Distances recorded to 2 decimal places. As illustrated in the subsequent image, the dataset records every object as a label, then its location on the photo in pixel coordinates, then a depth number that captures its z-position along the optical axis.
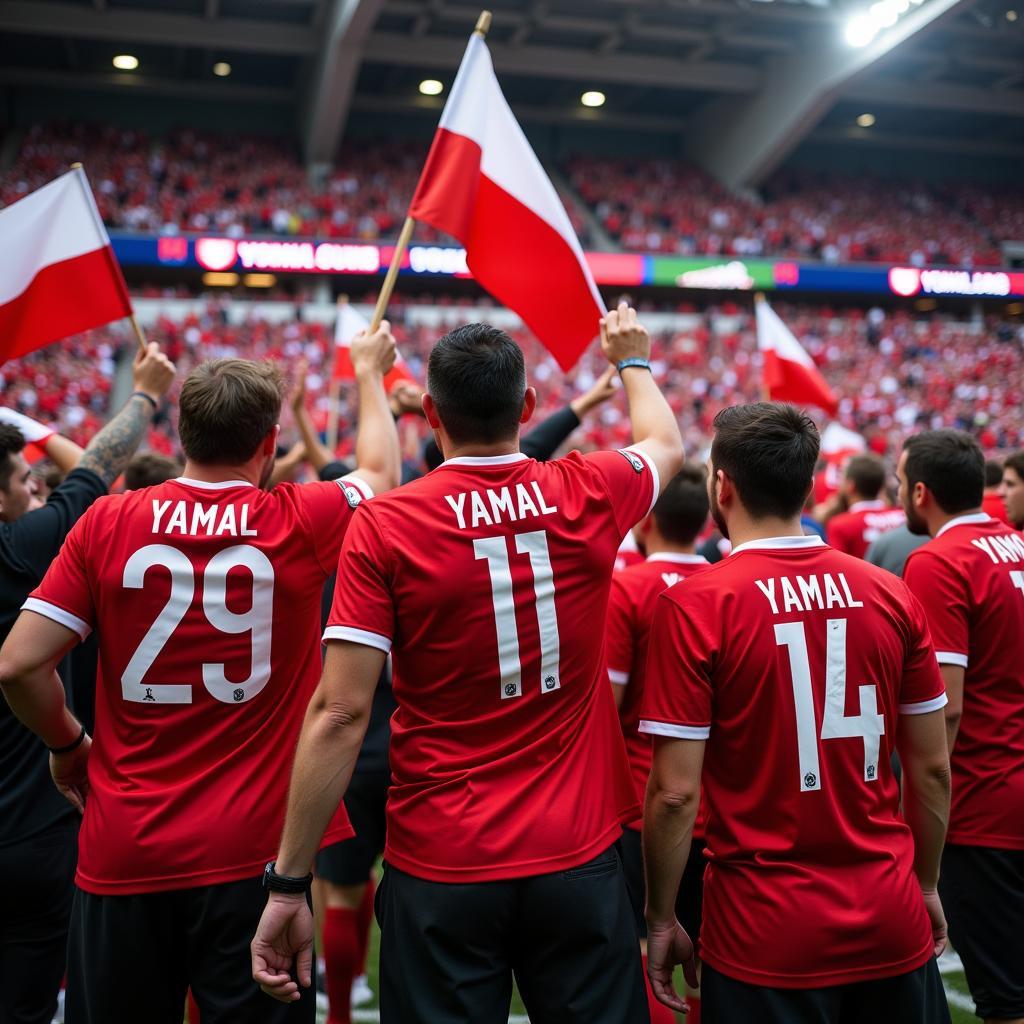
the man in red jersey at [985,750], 3.06
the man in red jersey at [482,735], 2.13
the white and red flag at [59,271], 3.79
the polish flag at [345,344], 6.53
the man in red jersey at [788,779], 2.17
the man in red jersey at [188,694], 2.32
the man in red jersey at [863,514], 6.30
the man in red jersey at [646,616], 3.29
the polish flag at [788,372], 7.64
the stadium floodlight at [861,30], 26.02
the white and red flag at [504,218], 3.43
